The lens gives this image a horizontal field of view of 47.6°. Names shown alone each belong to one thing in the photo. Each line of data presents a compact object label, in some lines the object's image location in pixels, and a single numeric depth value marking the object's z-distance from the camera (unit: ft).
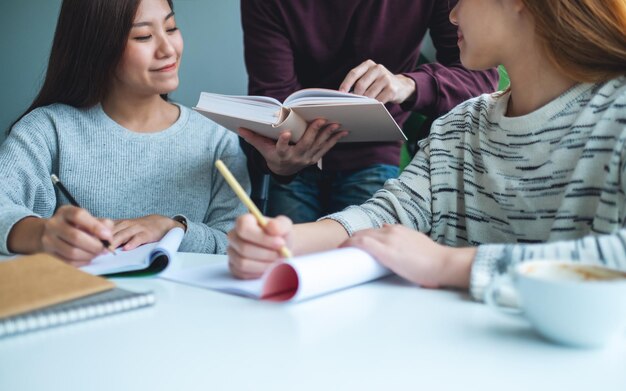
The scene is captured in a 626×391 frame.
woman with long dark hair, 5.46
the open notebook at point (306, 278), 2.75
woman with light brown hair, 3.00
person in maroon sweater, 6.13
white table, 1.97
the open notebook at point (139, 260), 3.30
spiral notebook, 2.38
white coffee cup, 2.10
